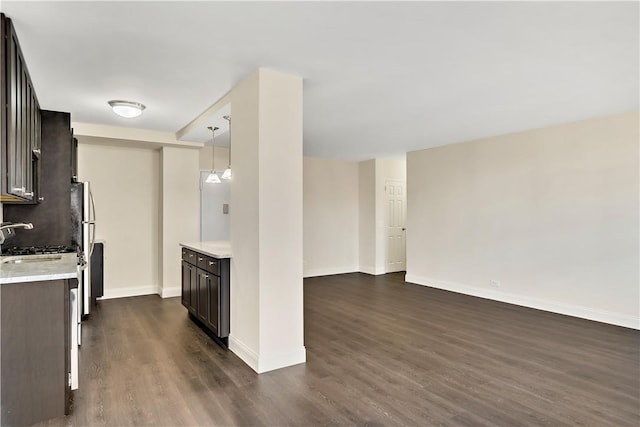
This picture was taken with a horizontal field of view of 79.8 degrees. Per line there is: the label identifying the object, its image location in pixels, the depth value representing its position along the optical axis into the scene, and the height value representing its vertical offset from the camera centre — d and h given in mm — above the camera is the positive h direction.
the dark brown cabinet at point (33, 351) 2199 -804
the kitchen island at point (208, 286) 3518 -718
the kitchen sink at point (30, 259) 2805 -341
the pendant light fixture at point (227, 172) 4094 +455
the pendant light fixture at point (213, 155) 4742 +982
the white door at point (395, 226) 7984 -246
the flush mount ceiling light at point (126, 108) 3762 +1060
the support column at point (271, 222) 3006 -58
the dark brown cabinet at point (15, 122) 2191 +615
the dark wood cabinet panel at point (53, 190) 3793 +257
